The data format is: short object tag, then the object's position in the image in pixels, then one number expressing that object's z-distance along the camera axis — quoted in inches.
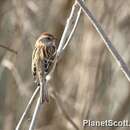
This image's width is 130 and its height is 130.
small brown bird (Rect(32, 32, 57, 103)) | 204.5
